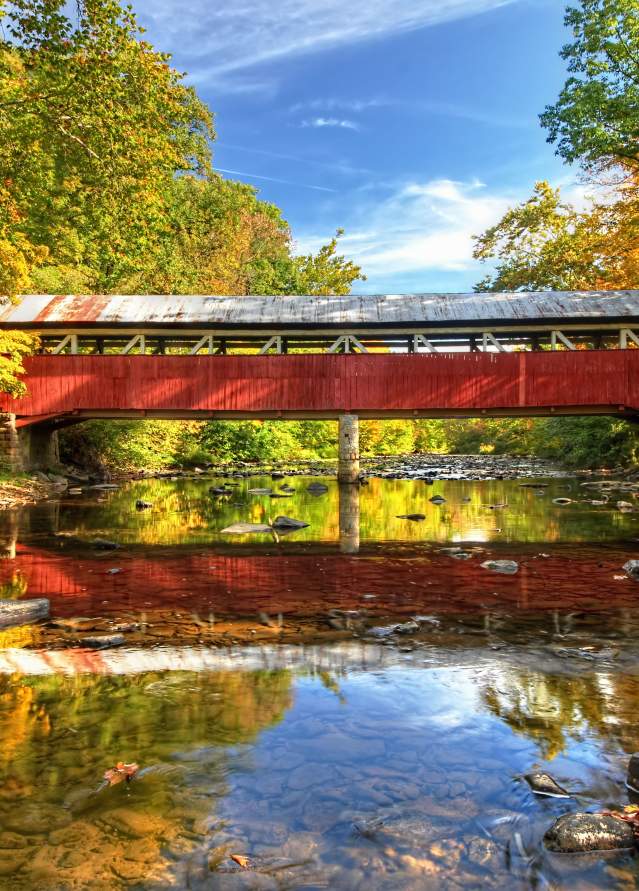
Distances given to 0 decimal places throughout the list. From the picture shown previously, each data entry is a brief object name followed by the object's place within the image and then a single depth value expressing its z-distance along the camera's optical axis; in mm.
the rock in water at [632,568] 8448
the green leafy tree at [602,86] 21391
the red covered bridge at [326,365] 19703
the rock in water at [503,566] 8945
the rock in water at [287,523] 13516
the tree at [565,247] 29797
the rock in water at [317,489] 21030
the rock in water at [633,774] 3244
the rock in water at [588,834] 2766
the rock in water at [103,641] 5547
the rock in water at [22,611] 6258
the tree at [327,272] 48594
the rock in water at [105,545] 11002
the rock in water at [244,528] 12985
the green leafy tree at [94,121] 12906
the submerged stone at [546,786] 3188
